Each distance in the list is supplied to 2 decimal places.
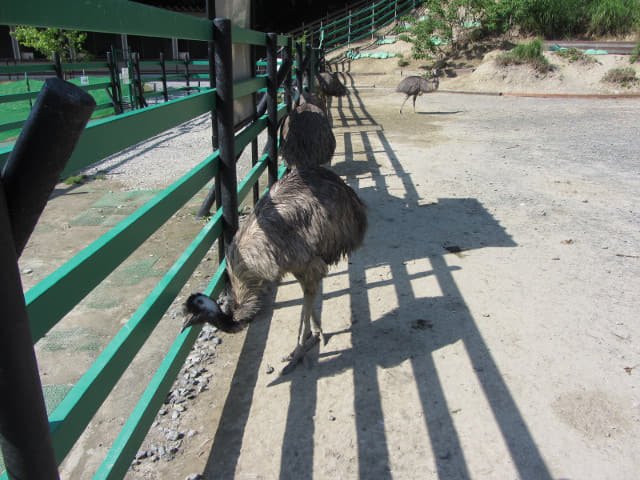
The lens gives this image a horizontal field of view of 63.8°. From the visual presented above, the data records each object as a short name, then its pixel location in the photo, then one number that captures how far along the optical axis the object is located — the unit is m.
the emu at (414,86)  13.02
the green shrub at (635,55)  16.64
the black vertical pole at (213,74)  3.45
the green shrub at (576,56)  17.05
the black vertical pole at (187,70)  13.77
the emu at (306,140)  5.70
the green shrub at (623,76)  15.84
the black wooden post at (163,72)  12.20
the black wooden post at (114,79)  10.76
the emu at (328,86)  12.35
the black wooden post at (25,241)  0.76
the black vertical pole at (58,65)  9.00
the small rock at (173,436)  2.59
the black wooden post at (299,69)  7.52
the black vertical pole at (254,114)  4.48
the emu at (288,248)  2.87
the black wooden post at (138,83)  11.83
